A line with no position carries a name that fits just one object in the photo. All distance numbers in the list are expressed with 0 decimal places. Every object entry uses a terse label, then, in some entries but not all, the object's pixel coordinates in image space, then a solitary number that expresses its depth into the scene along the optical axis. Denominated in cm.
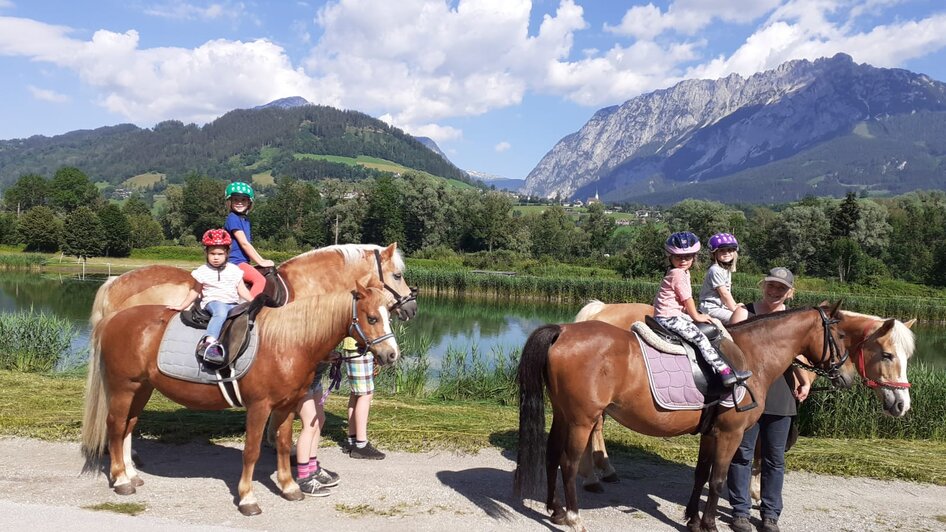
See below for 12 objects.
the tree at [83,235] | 4753
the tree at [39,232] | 5059
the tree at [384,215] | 6167
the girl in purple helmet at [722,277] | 533
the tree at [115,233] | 4969
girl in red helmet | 463
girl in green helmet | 516
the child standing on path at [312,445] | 474
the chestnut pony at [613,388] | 406
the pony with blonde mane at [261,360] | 428
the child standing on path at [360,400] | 560
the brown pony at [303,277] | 557
